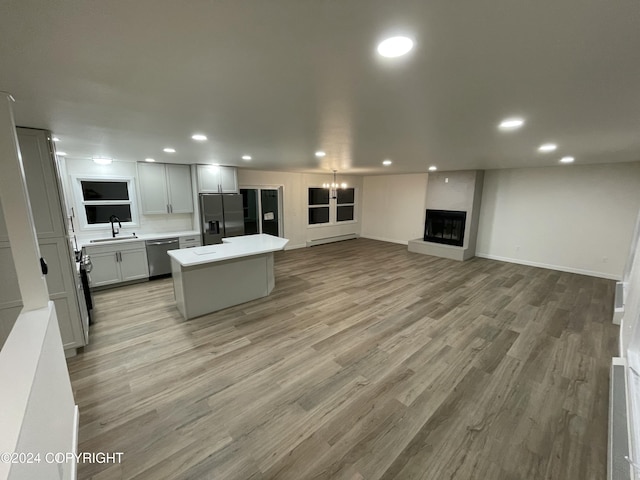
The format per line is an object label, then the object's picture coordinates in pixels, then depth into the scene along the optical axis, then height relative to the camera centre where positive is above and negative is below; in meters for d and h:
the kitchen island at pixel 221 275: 3.48 -1.14
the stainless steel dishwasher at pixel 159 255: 4.93 -1.13
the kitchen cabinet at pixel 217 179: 5.46 +0.41
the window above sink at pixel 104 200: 4.65 -0.05
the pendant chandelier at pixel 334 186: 8.01 +0.38
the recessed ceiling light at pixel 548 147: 3.17 +0.67
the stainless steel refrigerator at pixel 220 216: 5.53 -0.42
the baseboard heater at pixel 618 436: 1.36 -1.41
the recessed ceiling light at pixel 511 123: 2.14 +0.66
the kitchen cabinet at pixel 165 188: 5.05 +0.20
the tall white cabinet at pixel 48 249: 2.36 -0.52
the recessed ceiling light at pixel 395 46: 1.03 +0.64
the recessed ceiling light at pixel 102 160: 4.60 +0.68
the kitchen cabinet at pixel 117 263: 4.38 -1.18
